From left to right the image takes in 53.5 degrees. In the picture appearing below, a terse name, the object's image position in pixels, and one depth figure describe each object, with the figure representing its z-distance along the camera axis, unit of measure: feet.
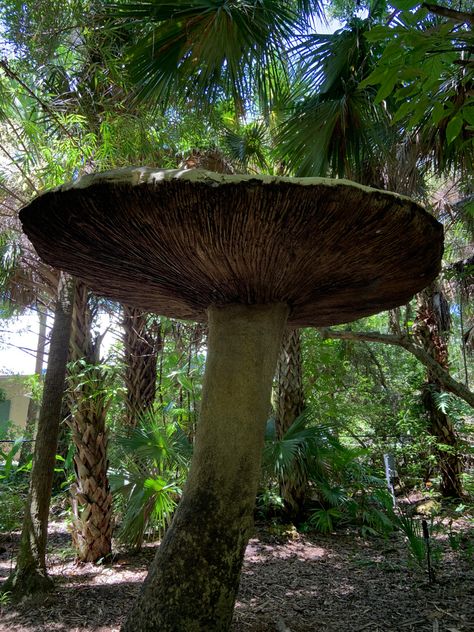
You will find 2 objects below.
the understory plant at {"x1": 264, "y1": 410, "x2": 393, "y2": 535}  17.98
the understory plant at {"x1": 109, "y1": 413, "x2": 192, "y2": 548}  13.93
